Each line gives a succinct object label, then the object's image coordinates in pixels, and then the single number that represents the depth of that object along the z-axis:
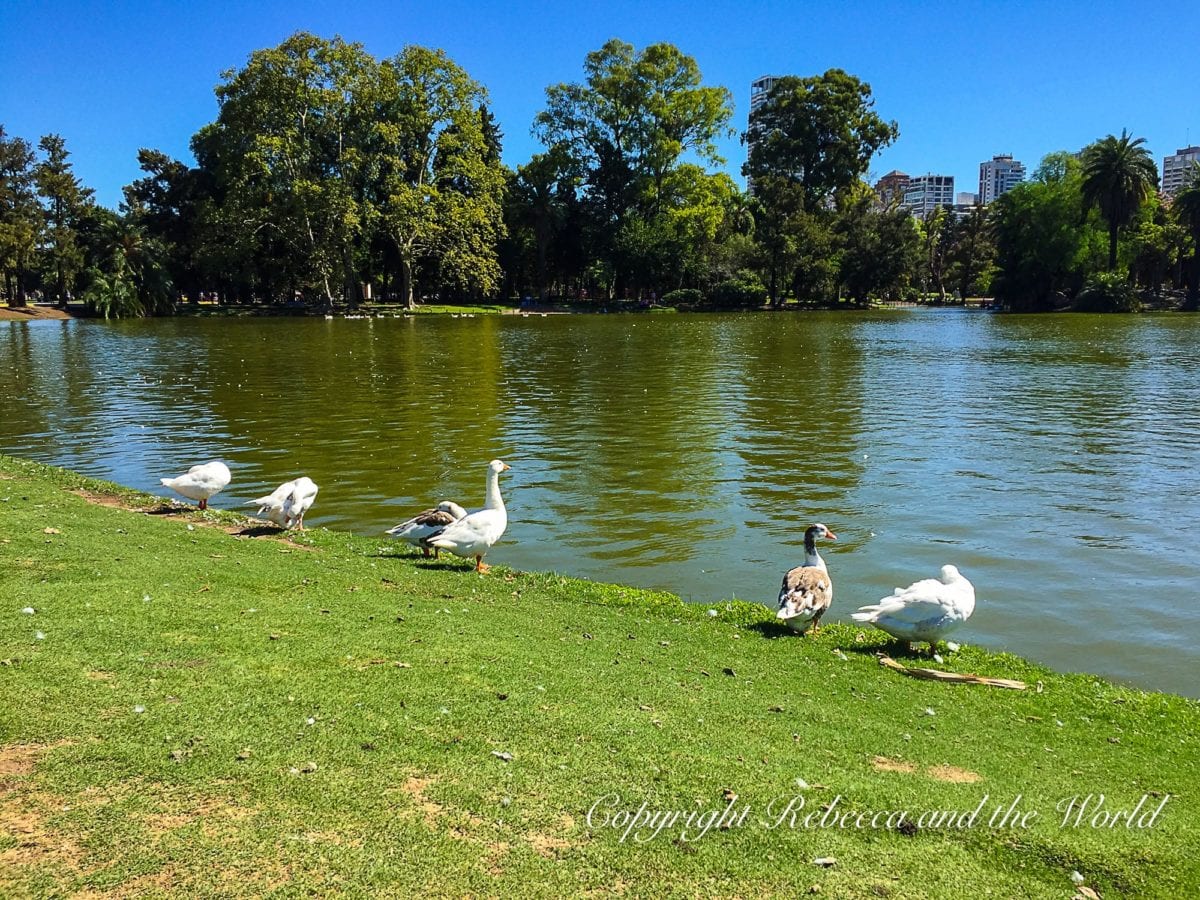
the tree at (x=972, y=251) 135.75
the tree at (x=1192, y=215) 95.38
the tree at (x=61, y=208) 88.25
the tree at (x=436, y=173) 79.75
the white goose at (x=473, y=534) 10.77
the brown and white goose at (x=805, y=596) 8.95
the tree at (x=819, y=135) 108.38
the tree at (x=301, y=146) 75.69
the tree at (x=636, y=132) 93.00
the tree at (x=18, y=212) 83.06
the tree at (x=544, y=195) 97.50
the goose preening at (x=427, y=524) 11.60
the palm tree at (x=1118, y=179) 93.06
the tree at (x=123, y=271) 85.12
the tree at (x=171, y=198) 94.56
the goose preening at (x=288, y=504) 12.71
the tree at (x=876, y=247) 103.50
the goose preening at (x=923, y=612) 8.45
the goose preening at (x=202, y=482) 13.49
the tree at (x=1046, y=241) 100.25
